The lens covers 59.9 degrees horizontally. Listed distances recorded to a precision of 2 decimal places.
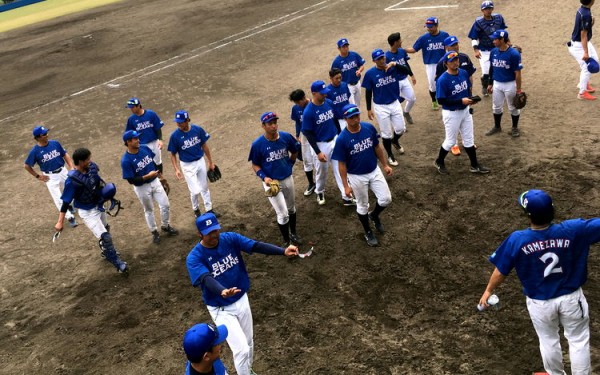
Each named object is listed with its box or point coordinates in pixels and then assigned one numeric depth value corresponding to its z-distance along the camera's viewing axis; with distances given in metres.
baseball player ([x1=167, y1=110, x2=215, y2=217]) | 10.09
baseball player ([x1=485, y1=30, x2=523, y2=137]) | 10.68
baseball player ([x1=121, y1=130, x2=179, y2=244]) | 9.54
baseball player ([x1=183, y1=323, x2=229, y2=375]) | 4.23
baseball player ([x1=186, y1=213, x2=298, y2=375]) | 5.87
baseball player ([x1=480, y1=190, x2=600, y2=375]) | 4.91
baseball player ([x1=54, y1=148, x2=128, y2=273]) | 8.85
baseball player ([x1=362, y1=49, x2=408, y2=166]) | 10.95
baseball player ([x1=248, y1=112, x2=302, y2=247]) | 8.68
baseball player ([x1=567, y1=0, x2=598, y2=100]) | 11.65
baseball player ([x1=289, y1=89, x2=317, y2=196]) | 10.24
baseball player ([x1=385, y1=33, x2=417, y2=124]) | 12.12
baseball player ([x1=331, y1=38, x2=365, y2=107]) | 12.58
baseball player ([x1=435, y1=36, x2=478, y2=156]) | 11.31
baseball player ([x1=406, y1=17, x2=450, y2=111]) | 12.75
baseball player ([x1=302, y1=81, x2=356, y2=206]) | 9.70
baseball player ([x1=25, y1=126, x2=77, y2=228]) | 11.12
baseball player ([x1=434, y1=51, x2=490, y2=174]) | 9.99
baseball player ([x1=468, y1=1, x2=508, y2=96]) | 12.71
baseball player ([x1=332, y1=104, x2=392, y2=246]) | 8.42
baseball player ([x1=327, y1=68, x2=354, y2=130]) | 10.68
